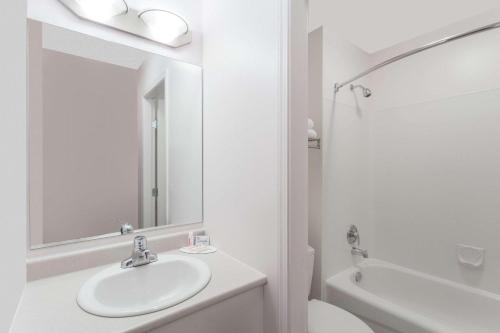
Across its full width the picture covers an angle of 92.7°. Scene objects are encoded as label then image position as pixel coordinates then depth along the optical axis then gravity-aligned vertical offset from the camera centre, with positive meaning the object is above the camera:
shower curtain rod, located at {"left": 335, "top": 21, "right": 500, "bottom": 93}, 1.22 +0.70
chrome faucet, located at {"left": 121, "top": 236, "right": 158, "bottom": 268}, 1.05 -0.41
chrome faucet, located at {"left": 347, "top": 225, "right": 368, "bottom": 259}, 2.01 -0.65
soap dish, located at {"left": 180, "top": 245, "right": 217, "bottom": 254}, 1.24 -0.45
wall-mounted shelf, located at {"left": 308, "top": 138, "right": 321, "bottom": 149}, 1.76 +0.16
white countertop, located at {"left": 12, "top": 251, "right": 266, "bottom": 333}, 0.68 -0.45
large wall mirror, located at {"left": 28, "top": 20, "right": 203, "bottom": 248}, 1.00 +0.14
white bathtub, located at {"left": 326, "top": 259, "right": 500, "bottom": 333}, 1.41 -0.95
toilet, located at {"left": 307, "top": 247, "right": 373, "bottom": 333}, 1.25 -0.86
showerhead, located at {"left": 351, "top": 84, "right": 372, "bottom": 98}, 2.00 +0.65
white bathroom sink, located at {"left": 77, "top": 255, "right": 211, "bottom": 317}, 0.76 -0.47
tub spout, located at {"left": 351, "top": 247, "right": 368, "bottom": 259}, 2.03 -0.75
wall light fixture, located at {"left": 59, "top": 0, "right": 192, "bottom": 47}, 1.07 +0.73
